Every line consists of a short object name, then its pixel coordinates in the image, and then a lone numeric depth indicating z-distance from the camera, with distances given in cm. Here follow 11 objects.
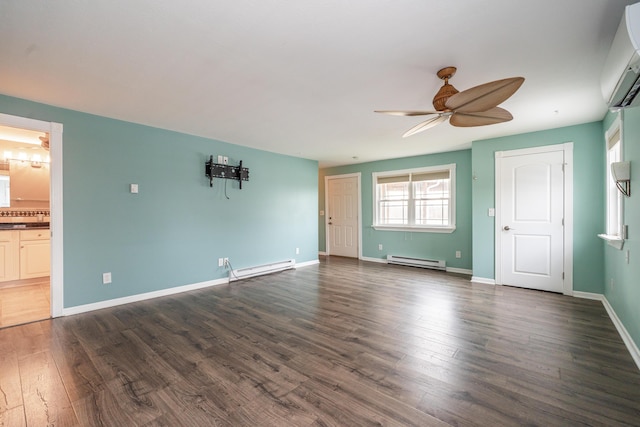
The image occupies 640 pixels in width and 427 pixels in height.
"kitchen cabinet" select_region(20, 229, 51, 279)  432
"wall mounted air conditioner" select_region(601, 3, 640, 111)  132
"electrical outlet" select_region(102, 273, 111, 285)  342
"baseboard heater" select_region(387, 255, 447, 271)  552
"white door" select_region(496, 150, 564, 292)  397
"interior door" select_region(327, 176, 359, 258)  703
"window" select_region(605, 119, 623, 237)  293
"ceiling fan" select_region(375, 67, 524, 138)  183
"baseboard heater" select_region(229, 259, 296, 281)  476
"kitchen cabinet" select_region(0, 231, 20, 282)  414
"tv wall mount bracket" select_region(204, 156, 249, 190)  439
